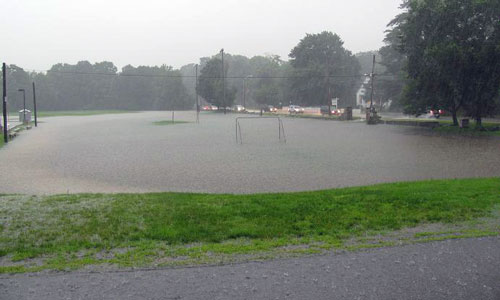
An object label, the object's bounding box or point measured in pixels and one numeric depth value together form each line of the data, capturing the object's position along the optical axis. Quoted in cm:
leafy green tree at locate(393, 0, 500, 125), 3019
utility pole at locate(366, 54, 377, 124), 4609
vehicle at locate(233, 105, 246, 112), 9000
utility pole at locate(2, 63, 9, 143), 2671
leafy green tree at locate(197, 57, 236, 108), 9231
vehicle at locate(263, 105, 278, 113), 8711
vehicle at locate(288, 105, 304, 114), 7471
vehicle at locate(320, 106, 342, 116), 6801
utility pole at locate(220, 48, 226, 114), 8601
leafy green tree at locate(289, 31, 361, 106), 9006
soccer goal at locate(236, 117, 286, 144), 2758
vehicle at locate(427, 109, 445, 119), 4592
